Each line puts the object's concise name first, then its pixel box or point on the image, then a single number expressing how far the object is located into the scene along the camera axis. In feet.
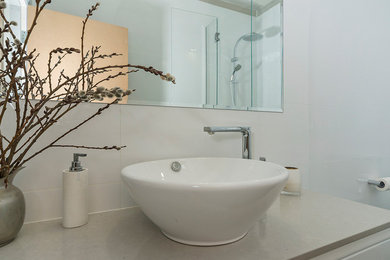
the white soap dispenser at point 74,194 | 1.94
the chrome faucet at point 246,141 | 2.94
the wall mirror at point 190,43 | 2.41
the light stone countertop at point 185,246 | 1.54
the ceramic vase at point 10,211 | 1.56
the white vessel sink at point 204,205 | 1.32
